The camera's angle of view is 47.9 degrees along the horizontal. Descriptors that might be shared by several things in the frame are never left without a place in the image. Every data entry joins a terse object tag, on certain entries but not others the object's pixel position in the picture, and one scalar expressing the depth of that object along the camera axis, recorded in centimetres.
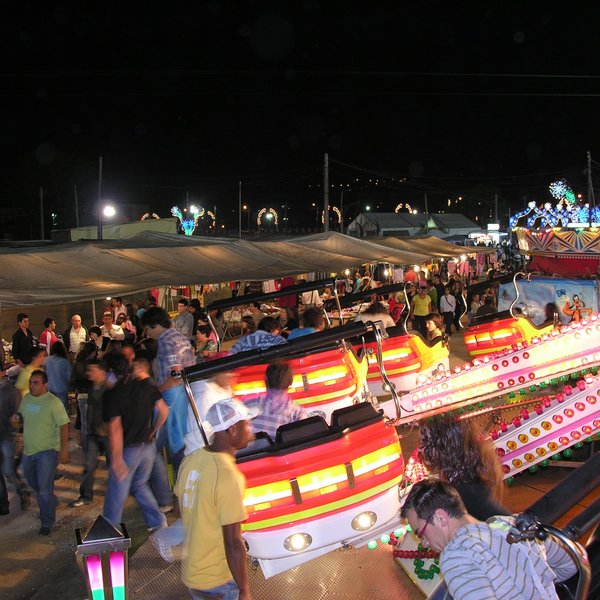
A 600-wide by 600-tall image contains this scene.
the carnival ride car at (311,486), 445
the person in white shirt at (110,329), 1182
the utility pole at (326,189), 2695
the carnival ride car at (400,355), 882
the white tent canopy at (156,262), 993
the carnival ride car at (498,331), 891
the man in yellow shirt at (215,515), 336
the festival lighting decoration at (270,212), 4023
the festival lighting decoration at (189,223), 4756
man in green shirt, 631
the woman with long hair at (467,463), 390
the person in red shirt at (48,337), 1137
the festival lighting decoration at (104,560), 271
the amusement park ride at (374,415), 448
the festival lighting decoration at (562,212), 5062
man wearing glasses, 229
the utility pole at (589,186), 3409
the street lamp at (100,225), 2362
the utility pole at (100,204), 2367
